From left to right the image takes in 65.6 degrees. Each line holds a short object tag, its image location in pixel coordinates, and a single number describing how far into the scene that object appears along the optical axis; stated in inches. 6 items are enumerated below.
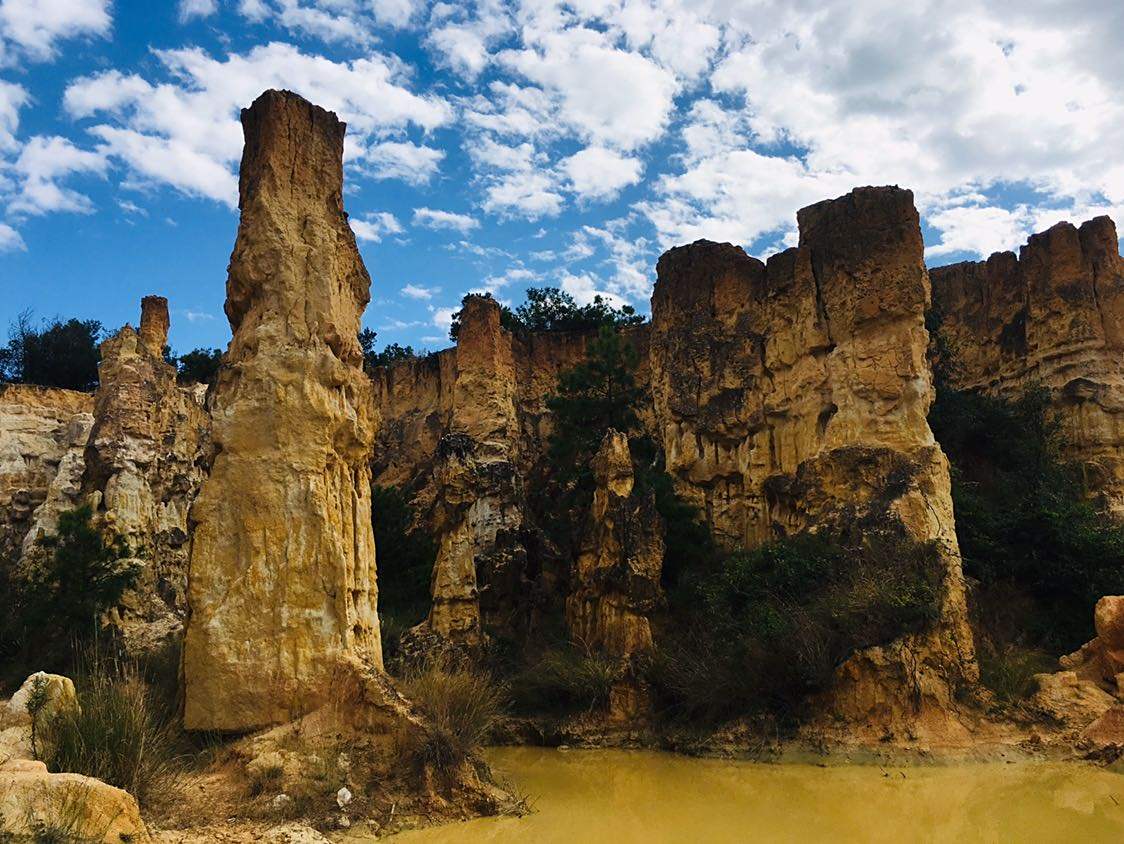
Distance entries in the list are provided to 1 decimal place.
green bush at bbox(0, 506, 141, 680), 533.6
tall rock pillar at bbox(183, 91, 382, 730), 323.0
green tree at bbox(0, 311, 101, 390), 1203.9
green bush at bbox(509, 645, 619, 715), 526.6
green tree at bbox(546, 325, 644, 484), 764.0
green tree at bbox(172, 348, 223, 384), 1165.7
